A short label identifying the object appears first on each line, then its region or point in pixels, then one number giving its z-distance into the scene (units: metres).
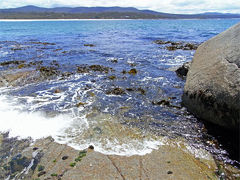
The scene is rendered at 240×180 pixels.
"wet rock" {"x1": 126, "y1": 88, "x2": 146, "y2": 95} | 9.50
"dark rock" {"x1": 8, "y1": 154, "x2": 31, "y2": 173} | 4.61
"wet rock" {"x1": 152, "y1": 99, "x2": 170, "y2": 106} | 7.98
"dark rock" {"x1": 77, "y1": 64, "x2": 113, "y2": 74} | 13.26
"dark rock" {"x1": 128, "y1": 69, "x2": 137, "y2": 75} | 12.59
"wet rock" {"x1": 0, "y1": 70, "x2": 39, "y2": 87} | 10.87
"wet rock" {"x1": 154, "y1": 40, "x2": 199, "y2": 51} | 22.51
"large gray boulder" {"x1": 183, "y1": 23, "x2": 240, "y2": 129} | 5.64
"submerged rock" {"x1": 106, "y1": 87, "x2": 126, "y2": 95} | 9.27
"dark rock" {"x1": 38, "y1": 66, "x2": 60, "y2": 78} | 12.47
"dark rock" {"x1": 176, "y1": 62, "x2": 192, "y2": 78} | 11.84
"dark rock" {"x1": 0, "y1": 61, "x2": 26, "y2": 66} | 14.98
